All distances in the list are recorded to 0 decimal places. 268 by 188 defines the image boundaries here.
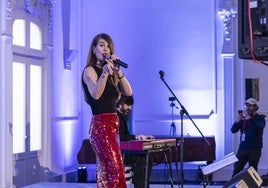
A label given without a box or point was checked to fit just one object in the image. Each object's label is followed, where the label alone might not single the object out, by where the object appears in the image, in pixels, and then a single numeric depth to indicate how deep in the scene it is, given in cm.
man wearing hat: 954
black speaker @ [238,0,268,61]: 283
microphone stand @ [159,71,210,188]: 679
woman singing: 441
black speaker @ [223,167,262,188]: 299
